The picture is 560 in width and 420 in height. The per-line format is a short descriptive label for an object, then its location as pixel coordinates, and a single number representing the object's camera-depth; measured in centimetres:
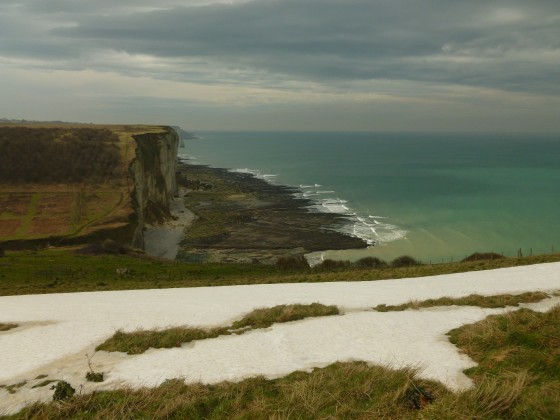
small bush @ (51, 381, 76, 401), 1259
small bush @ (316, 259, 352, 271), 4526
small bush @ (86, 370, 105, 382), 1438
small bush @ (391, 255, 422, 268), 4834
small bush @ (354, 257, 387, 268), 4771
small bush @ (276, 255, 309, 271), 4762
